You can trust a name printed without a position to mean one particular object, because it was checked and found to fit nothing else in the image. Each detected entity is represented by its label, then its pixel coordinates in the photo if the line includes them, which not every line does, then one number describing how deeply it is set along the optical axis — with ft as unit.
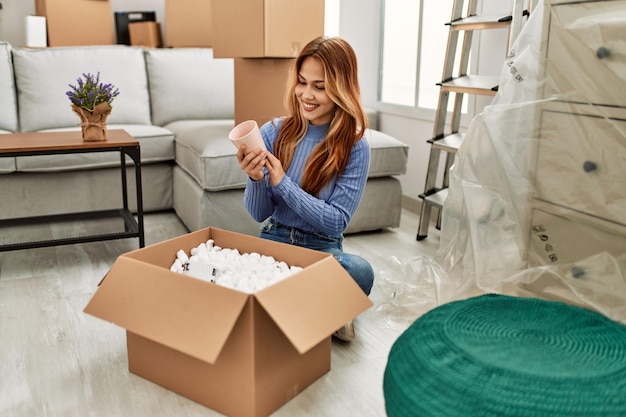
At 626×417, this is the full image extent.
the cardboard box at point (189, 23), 13.62
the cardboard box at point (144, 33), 14.55
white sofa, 8.88
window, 10.36
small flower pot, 8.06
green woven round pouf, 3.25
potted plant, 8.08
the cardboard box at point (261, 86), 8.73
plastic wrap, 5.51
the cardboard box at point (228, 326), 4.25
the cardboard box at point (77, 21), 13.38
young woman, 5.65
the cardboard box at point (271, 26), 8.20
